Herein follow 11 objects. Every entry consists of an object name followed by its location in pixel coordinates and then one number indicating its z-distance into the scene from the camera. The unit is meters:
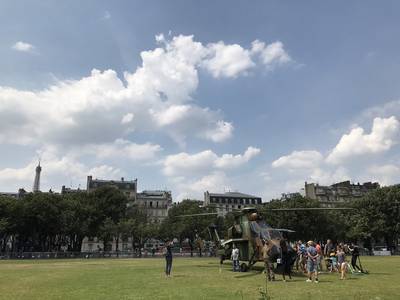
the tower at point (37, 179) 173.50
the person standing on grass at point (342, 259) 21.78
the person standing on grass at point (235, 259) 27.67
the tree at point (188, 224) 83.12
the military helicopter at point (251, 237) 23.64
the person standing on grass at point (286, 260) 21.89
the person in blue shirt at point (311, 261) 20.14
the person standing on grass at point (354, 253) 25.12
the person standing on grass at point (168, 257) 23.97
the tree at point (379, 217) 72.38
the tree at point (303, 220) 70.31
